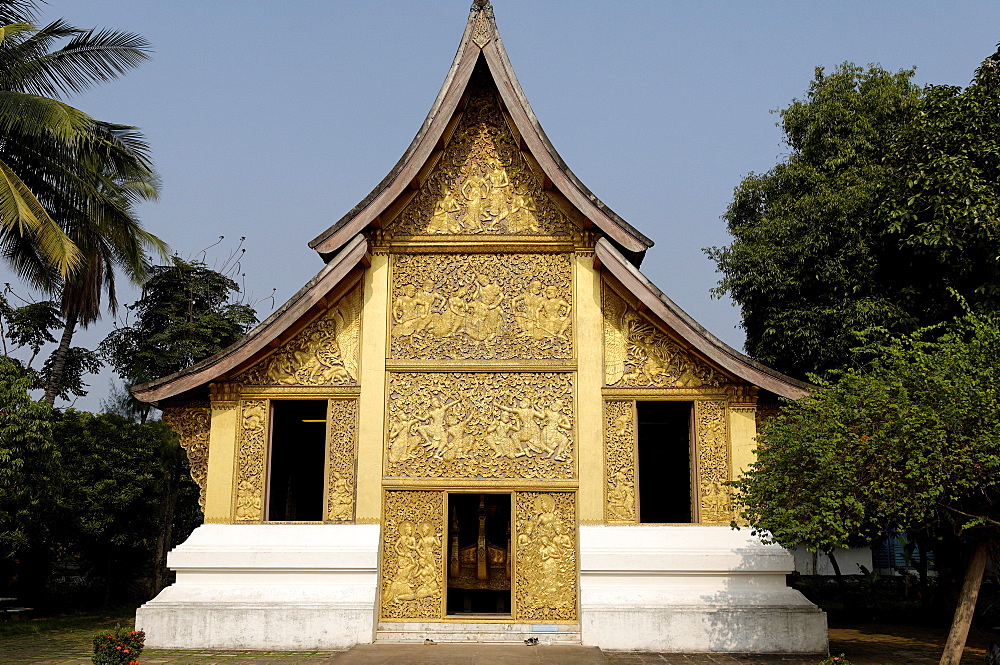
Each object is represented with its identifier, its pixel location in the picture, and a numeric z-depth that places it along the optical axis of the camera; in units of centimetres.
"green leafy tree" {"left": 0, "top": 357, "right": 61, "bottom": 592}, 1072
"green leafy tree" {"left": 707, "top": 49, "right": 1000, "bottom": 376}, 1083
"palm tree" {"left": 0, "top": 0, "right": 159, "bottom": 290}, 1173
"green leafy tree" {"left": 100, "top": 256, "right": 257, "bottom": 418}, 2122
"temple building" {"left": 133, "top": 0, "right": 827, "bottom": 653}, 923
